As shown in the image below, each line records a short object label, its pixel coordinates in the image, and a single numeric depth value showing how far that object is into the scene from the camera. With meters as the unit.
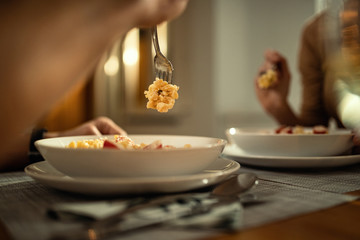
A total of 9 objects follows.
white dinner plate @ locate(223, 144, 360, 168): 0.68
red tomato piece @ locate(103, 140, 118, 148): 0.48
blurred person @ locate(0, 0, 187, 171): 0.33
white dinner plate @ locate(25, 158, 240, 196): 0.42
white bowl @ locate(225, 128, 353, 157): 0.72
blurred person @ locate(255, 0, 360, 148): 1.41
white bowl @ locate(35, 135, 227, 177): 0.44
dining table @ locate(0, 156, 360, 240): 0.34
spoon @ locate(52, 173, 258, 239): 0.33
